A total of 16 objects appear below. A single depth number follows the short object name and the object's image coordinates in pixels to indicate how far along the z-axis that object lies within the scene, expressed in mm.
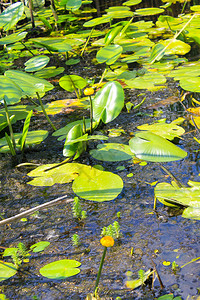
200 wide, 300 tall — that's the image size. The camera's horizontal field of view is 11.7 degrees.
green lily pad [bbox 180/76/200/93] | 4481
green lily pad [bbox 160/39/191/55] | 5096
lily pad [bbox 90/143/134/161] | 4013
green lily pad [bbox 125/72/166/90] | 4663
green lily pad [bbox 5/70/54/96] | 4001
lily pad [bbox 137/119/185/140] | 4119
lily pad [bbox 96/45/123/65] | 4655
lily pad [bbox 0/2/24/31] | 4605
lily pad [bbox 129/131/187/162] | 3920
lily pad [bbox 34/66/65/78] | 5051
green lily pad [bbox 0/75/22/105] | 3812
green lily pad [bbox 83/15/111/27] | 5261
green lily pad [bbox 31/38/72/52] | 4607
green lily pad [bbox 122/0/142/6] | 7543
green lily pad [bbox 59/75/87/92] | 4496
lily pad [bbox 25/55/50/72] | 4451
